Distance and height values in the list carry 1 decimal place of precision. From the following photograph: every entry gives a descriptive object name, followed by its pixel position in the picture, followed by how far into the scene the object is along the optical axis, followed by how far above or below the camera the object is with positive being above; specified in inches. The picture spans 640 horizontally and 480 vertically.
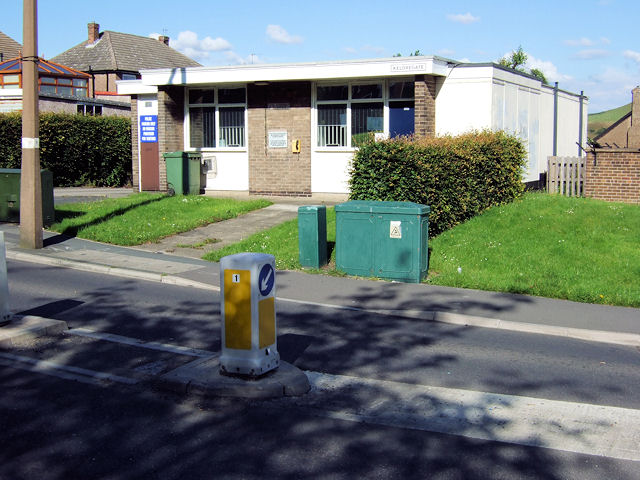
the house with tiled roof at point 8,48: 2067.4 +408.9
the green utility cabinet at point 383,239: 436.5 -32.3
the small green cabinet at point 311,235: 470.9 -31.6
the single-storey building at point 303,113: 737.6 +81.7
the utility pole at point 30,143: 514.0 +32.5
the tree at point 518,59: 1525.2 +273.3
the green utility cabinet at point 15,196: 595.3 -7.2
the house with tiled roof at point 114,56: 2103.8 +405.2
